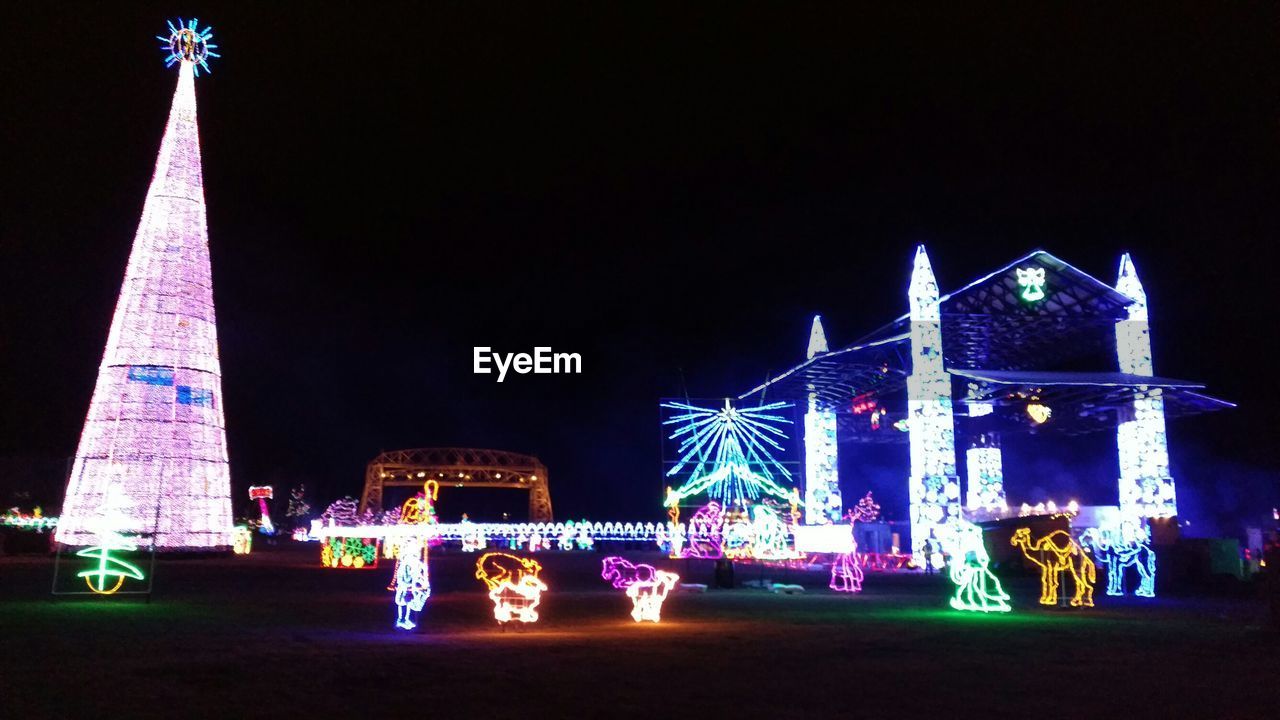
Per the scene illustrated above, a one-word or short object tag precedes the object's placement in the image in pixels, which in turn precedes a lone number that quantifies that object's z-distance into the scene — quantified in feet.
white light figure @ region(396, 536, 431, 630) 48.57
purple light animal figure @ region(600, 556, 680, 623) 53.67
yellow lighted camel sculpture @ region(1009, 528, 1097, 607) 66.28
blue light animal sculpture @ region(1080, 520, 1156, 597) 79.36
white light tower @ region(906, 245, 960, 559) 112.37
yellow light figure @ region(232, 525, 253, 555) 165.07
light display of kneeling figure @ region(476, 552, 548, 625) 49.11
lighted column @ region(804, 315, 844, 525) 146.10
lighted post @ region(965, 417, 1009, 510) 147.54
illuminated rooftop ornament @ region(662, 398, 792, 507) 127.85
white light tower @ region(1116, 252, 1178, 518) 112.47
